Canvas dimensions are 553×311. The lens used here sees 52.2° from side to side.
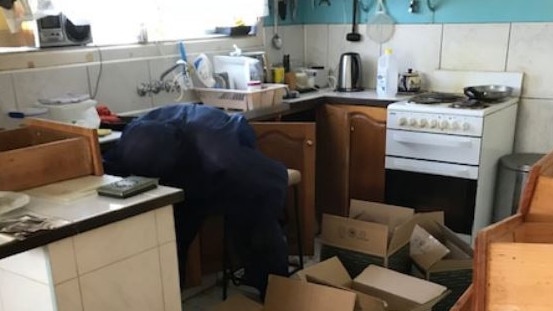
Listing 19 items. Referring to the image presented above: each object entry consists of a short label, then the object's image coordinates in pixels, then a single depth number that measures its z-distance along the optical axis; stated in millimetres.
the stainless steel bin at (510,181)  3016
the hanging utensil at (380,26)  3678
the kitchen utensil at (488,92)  3129
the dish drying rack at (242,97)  3002
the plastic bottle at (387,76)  3469
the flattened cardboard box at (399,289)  2145
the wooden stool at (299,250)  2587
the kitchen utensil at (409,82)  3520
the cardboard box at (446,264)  2424
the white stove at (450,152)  2930
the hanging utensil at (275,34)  3801
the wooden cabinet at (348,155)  3301
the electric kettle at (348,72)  3672
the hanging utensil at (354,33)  3795
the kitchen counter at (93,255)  1342
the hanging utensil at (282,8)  3838
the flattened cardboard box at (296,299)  1990
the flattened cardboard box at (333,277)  2043
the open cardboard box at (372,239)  2453
